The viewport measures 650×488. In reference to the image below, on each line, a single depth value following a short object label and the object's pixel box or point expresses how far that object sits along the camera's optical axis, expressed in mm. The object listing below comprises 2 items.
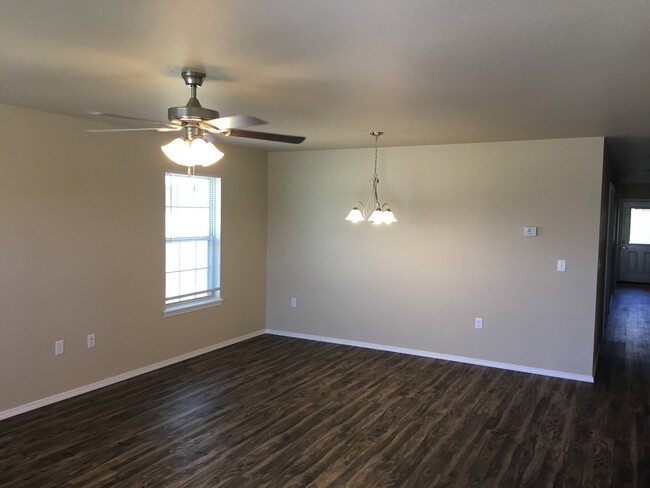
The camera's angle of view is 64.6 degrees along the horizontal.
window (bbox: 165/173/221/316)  5359
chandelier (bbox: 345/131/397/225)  5320
